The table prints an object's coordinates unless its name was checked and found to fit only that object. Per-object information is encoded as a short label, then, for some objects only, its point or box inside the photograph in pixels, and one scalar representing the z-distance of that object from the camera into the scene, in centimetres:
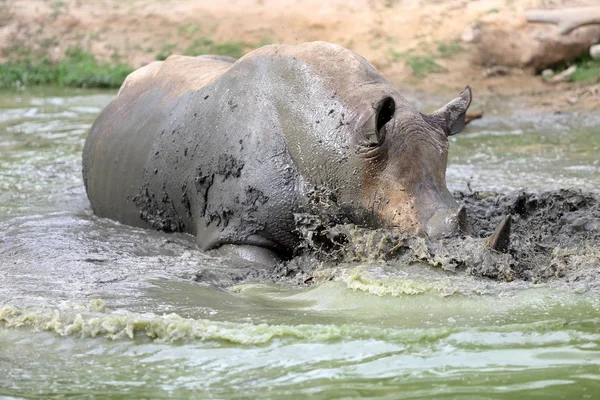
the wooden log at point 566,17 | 2855
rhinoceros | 1166
